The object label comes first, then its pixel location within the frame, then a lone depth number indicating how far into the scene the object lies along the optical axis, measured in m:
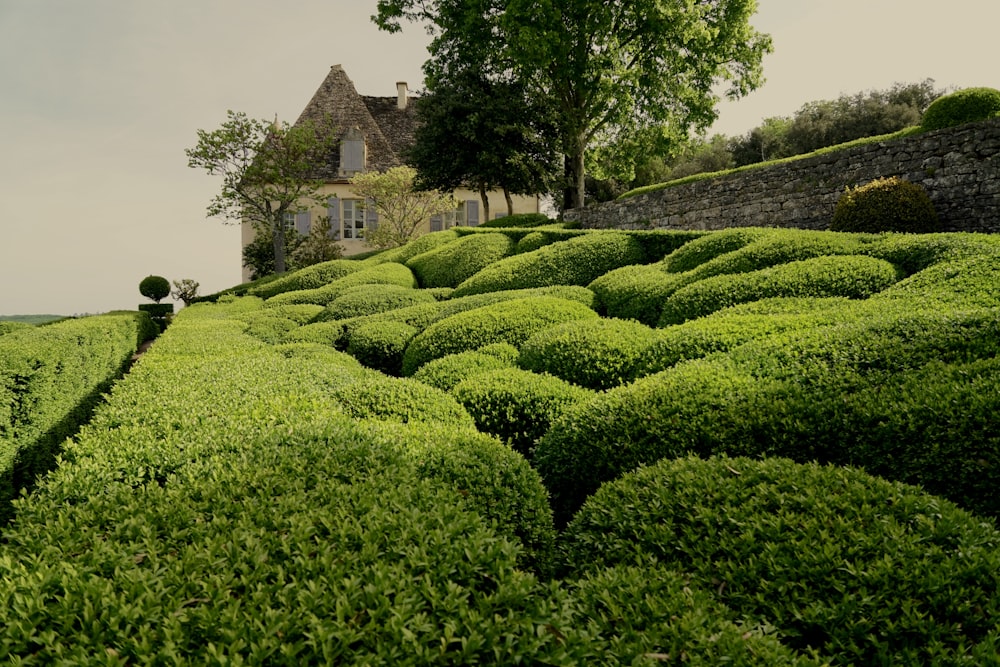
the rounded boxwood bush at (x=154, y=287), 33.22
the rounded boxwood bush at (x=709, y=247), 10.60
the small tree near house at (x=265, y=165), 30.33
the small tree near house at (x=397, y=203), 34.26
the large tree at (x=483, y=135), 30.19
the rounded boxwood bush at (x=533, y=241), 16.50
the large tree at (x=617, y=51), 23.62
